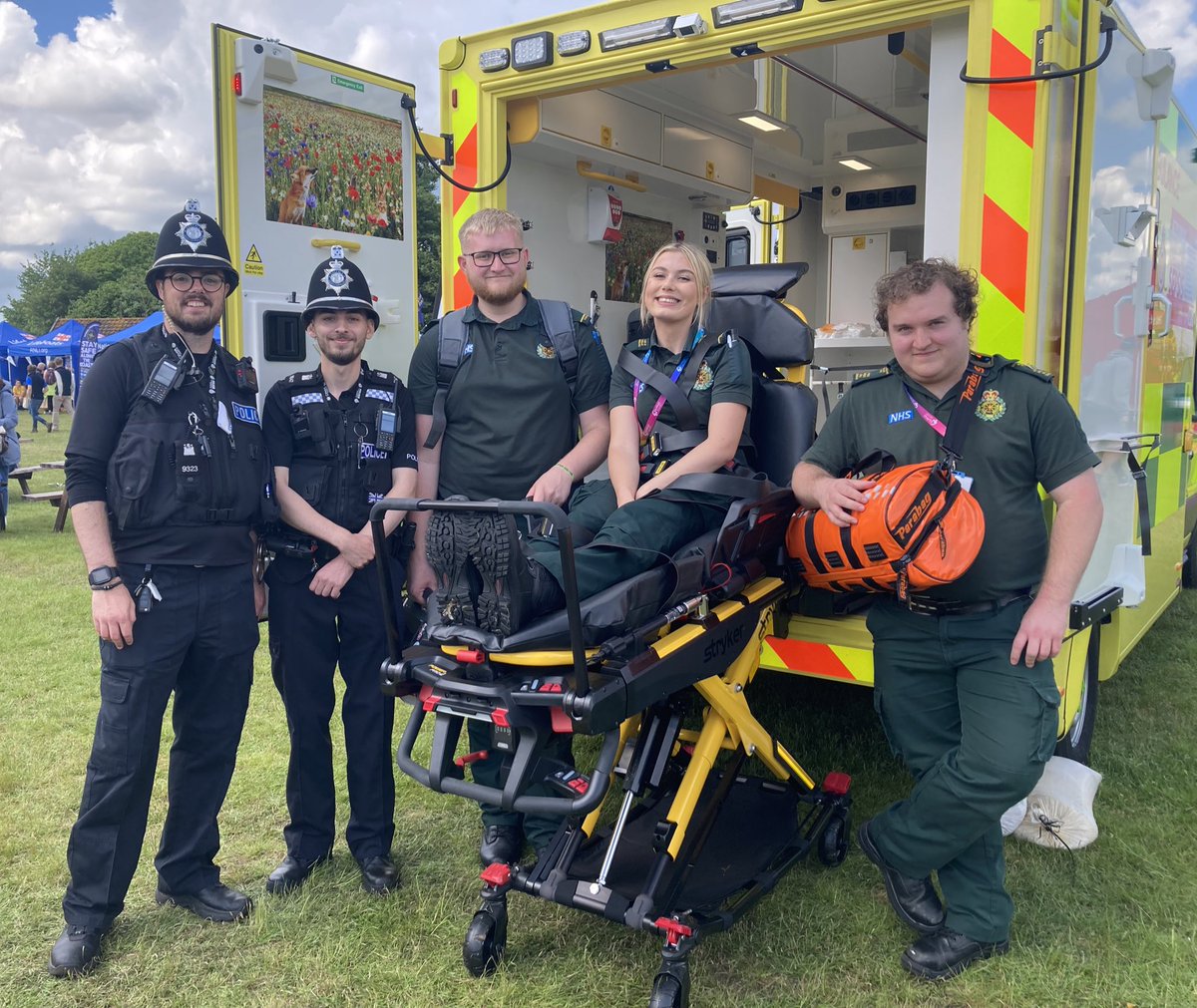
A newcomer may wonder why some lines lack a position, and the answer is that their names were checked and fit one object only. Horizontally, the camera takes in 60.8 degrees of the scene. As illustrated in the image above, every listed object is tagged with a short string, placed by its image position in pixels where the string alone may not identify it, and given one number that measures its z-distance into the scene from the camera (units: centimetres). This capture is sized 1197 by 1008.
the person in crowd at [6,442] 960
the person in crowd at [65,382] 2906
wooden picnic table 983
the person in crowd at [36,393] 2289
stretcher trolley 216
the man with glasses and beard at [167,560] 263
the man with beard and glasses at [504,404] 312
